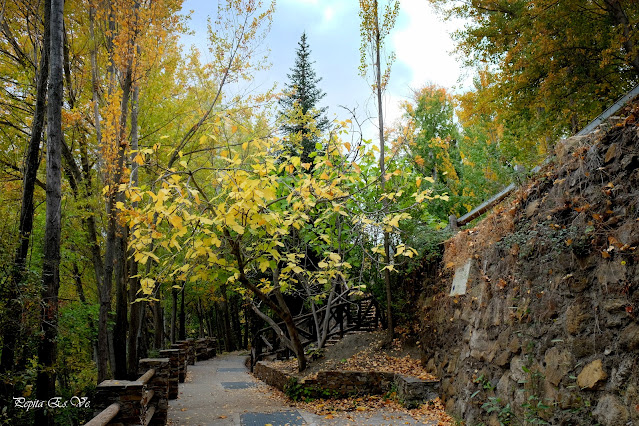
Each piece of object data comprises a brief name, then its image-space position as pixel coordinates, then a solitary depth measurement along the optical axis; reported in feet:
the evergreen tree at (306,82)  81.10
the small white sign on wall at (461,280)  22.15
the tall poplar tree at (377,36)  32.19
